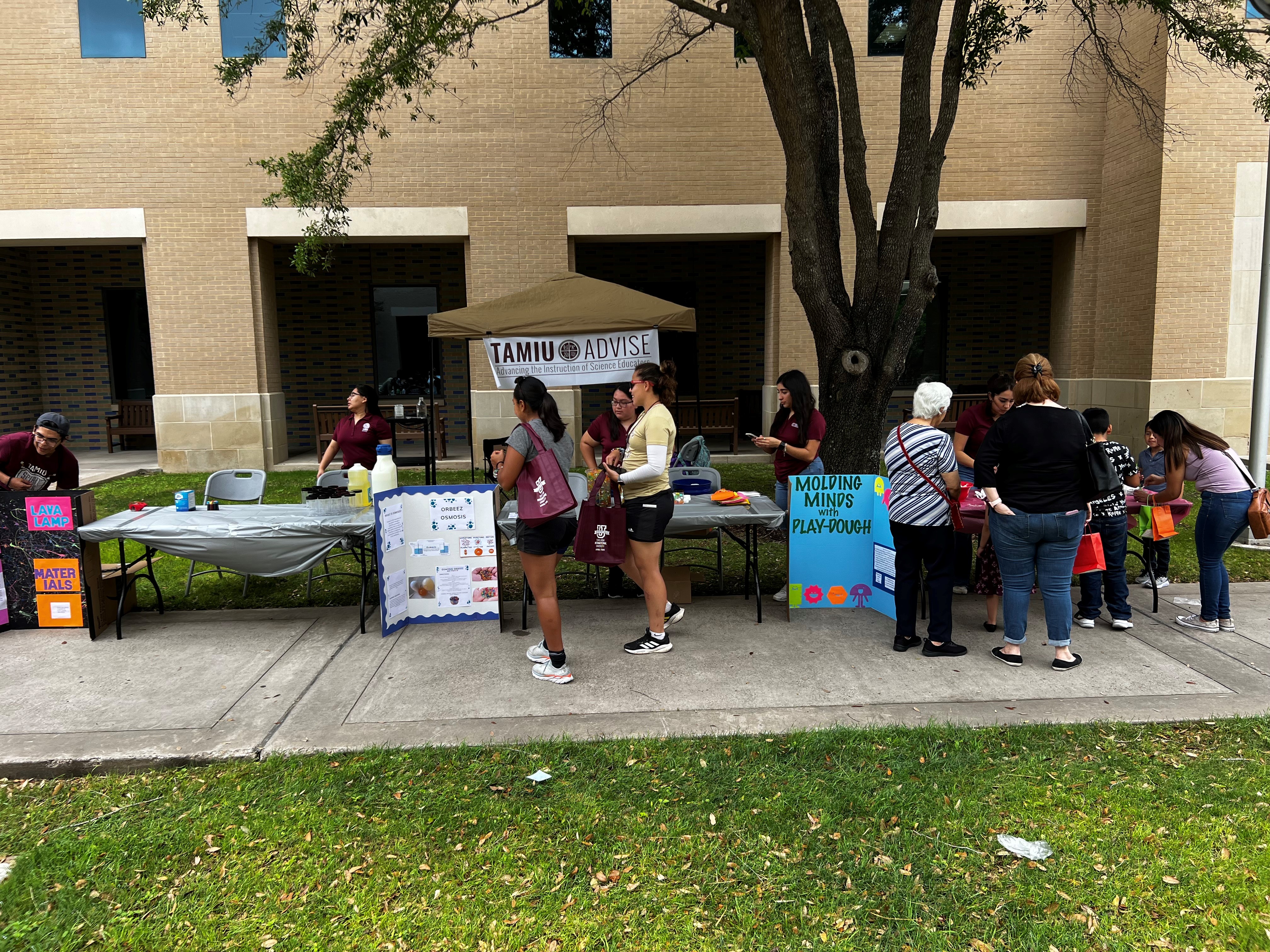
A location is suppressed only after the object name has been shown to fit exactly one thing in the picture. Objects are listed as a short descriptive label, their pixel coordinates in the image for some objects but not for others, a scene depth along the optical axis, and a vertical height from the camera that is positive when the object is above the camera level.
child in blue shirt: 6.29 -0.88
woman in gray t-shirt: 4.72 -0.91
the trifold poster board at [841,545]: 5.88 -1.29
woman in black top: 4.81 -0.74
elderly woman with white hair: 5.06 -0.89
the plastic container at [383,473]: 5.91 -0.69
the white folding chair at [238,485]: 7.55 -0.98
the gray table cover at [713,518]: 5.75 -1.04
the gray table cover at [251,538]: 5.60 -1.09
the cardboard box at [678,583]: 6.45 -1.67
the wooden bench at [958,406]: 16.19 -0.76
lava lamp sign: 5.72 -0.92
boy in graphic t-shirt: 5.66 -1.25
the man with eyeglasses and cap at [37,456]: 6.12 -0.55
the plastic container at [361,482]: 6.33 -0.81
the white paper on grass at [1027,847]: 3.25 -1.96
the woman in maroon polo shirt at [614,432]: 6.84 -0.50
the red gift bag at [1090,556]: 5.47 -1.30
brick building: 13.23 +3.19
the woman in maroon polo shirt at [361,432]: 7.45 -0.49
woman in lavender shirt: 5.46 -0.79
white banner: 7.47 +0.17
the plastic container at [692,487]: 6.89 -0.98
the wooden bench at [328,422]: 15.35 -0.82
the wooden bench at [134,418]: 16.17 -0.72
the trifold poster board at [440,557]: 5.84 -1.33
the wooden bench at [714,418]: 15.24 -0.86
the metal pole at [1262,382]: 7.93 -0.19
